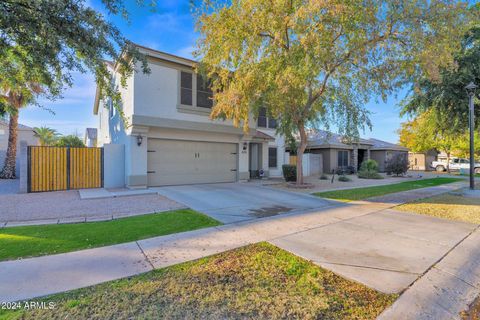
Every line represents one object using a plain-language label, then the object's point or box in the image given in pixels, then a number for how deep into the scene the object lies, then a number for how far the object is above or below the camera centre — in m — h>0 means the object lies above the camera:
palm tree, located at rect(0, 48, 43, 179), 6.08 +2.36
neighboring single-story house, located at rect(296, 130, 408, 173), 21.62 +0.94
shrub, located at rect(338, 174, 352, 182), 16.14 -1.27
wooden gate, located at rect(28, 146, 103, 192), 9.89 -0.38
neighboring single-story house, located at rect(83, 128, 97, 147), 26.24 +2.65
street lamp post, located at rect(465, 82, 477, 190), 11.40 +2.06
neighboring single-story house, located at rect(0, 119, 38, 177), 15.62 +2.75
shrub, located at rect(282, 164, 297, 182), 14.19 -0.76
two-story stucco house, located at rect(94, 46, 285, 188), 10.66 +1.39
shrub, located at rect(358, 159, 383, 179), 18.16 -0.80
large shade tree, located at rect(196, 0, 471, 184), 8.51 +4.48
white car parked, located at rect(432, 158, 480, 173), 25.36 -0.45
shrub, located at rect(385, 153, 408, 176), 19.61 -0.28
